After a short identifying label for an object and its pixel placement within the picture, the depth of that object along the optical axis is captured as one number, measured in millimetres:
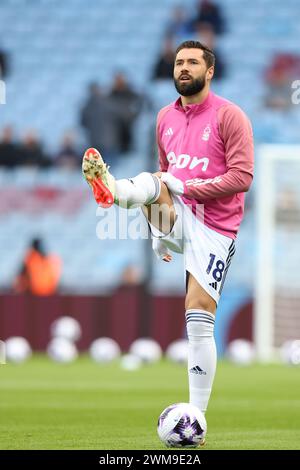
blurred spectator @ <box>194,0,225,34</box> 21547
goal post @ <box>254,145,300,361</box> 16281
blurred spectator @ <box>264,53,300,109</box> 20802
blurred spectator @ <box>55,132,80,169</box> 19516
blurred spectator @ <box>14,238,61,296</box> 17312
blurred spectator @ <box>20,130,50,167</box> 19500
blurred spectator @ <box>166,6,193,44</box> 21391
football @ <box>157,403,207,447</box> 6414
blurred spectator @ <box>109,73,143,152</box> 19547
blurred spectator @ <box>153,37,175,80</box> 20516
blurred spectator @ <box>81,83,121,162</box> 19641
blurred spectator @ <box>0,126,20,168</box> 19469
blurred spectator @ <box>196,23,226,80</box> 21203
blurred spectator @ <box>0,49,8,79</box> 21438
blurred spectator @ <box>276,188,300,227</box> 17016
